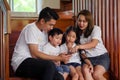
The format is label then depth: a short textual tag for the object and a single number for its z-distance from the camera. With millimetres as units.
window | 4901
